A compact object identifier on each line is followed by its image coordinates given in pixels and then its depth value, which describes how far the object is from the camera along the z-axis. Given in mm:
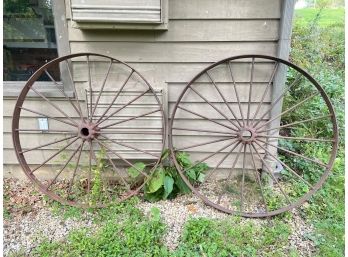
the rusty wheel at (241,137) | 2084
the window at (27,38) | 2090
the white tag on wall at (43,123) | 2275
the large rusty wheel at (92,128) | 2107
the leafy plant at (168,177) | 2178
